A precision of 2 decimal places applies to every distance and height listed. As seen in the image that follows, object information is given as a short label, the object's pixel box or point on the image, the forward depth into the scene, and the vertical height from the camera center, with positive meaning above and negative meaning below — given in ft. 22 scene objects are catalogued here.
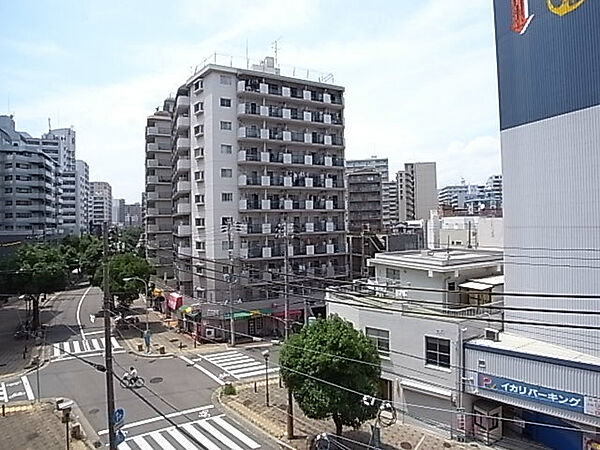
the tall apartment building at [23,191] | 200.43 +18.03
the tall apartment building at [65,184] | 331.98 +33.45
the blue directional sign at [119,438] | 36.20 -16.91
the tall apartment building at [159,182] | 169.58 +16.48
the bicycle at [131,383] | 74.95 -25.03
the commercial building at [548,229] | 51.08 -1.60
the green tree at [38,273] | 107.76 -9.96
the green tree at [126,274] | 113.50 -11.68
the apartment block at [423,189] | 299.58 +19.79
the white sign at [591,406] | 46.72 -19.20
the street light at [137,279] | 110.30 -12.24
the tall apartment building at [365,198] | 238.48 +11.91
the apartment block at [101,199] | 458.21 +31.03
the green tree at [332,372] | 48.60 -16.12
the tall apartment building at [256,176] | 120.47 +13.40
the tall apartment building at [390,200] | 331.98 +15.20
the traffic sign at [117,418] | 35.05 -15.27
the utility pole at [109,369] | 33.41 -10.18
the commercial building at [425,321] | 59.00 -13.60
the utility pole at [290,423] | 56.95 -24.74
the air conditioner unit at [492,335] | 59.31 -14.92
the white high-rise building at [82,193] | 347.56 +28.76
